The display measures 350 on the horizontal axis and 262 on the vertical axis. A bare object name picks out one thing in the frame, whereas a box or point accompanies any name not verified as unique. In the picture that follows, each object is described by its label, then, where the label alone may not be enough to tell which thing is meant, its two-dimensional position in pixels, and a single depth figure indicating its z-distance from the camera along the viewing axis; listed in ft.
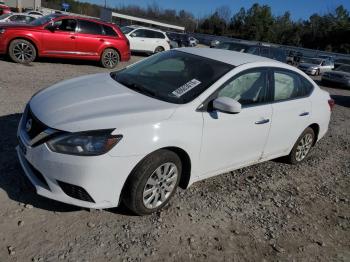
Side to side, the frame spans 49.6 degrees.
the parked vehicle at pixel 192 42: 128.16
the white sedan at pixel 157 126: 10.80
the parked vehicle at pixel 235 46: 53.81
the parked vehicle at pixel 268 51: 56.34
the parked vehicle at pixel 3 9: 115.48
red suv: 36.65
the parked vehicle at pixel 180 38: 119.44
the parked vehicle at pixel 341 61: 92.29
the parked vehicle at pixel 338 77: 62.34
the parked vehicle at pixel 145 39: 66.03
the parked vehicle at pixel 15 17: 73.31
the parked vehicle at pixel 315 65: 83.46
